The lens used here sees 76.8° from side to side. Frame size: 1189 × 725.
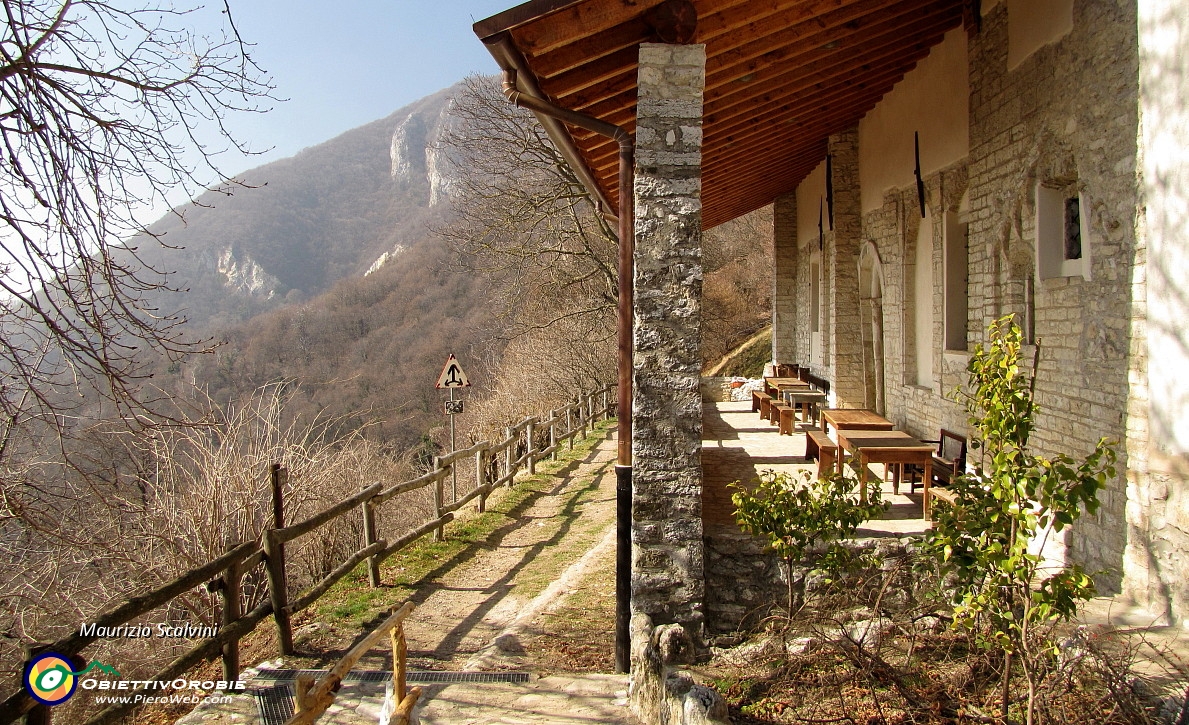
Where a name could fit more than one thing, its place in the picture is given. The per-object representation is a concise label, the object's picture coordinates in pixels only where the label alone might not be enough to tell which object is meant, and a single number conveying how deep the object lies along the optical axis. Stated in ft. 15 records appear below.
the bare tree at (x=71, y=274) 9.59
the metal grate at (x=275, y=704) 12.92
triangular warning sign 34.12
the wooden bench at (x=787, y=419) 31.53
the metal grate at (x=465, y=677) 14.65
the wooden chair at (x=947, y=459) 22.03
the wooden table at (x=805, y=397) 32.37
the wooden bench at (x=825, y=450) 20.94
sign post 34.14
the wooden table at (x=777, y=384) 39.54
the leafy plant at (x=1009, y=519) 8.84
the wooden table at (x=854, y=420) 22.76
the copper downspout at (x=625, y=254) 15.01
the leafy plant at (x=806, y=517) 14.15
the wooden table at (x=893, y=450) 18.11
